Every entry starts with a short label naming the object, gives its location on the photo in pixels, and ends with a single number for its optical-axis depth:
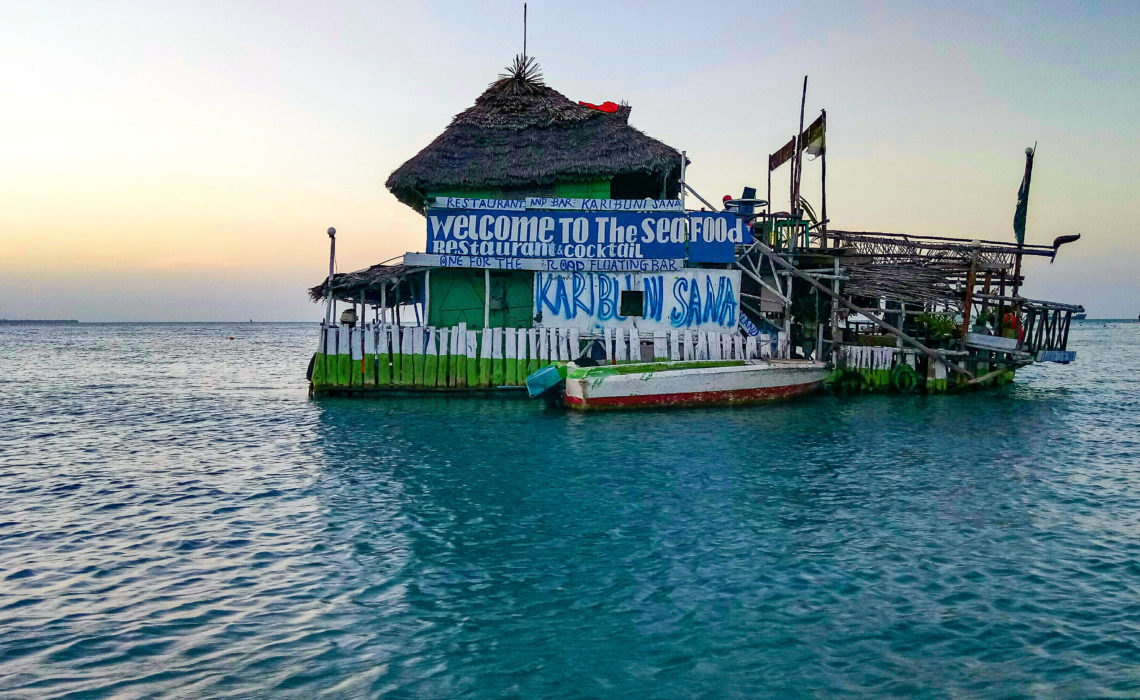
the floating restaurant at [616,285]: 21.34
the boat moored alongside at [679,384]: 18.66
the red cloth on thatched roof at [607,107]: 23.97
